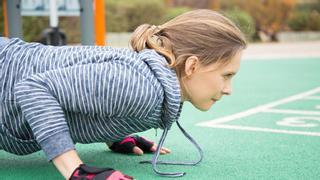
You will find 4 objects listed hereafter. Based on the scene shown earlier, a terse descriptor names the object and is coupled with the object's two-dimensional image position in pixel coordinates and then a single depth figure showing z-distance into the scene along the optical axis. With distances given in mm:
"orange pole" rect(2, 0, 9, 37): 4508
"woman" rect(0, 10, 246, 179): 1584
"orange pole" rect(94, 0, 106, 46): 4609
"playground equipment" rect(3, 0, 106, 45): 4270
